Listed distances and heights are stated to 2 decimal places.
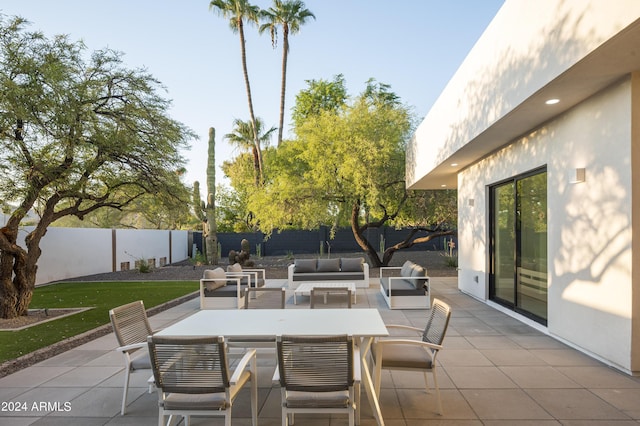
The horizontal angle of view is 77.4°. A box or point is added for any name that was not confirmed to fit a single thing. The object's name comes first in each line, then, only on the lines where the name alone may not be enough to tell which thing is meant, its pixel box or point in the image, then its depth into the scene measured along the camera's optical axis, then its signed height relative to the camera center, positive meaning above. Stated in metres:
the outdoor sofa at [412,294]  7.95 -1.39
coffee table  8.34 -1.41
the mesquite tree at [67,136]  6.03 +1.44
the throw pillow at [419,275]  7.98 -1.03
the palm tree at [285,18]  19.48 +10.08
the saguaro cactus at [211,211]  17.70 +0.58
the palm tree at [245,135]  25.69 +5.80
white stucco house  3.89 +0.96
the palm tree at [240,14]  18.19 +9.72
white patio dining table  3.23 -0.91
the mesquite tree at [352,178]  12.89 +1.56
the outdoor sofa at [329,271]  10.43 -1.26
